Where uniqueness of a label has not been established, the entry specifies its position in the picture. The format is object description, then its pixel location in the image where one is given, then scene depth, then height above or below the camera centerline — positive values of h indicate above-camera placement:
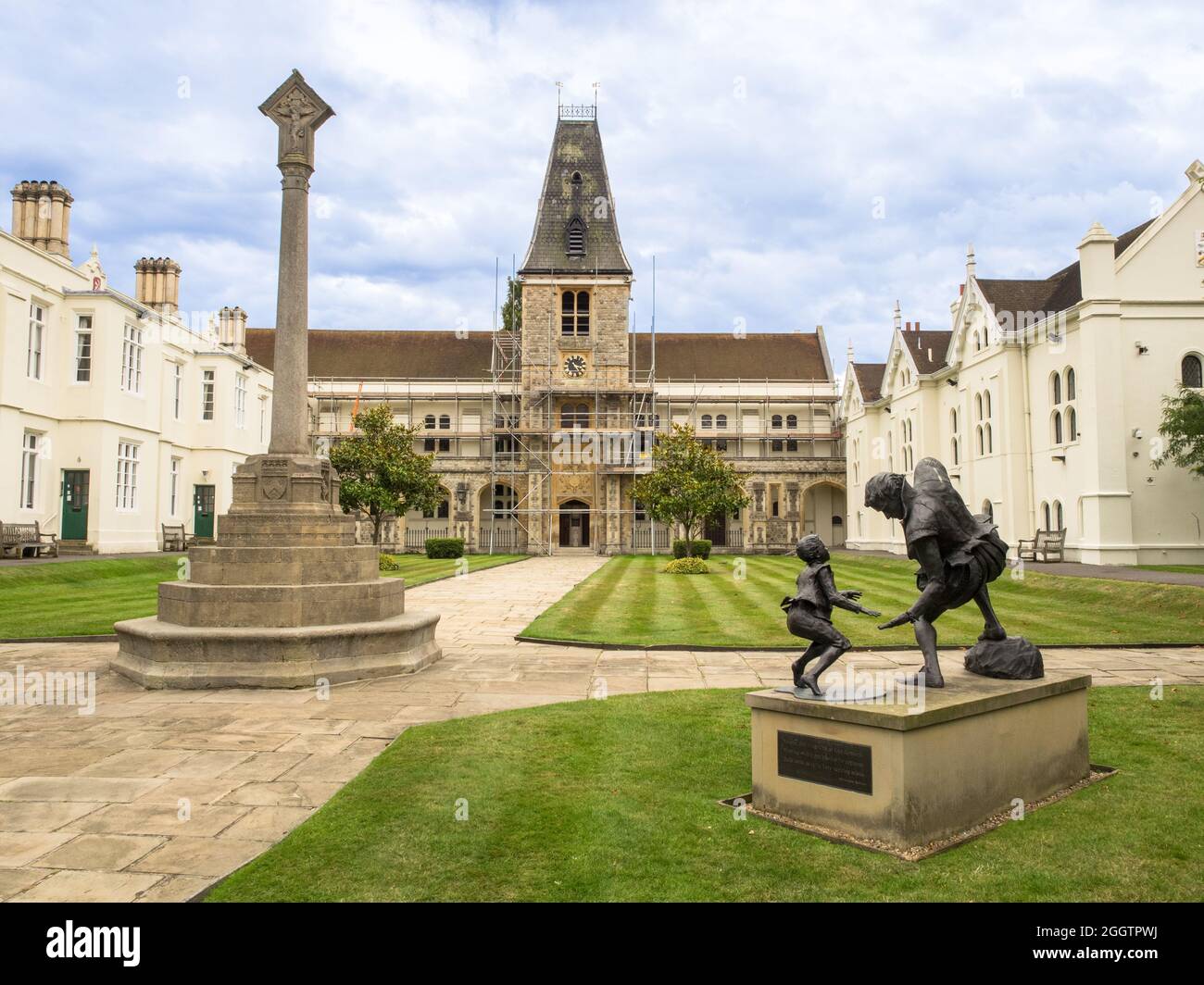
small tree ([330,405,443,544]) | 32.25 +2.20
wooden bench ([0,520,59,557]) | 23.86 -0.47
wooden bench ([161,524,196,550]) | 32.50 -0.50
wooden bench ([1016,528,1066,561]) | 26.27 -0.71
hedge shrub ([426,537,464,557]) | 41.75 -1.09
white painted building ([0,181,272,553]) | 25.80 +4.73
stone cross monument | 9.70 -0.74
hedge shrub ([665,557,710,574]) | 29.70 -1.53
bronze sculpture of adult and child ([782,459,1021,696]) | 5.61 -0.33
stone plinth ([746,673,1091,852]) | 4.77 -1.47
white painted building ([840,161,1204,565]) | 25.02 +4.55
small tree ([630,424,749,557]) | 31.80 +1.55
